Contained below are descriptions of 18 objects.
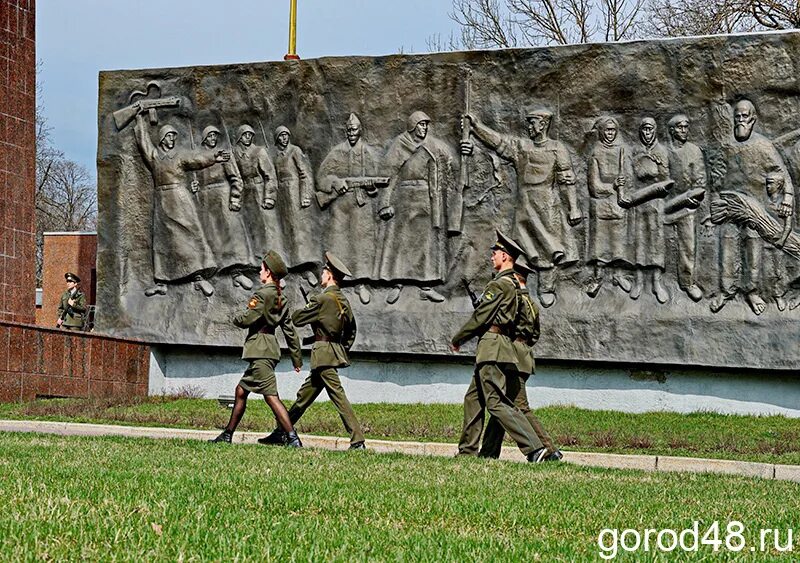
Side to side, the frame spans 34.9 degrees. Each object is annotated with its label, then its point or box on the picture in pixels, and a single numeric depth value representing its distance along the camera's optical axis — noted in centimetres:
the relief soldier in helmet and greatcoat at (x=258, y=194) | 1884
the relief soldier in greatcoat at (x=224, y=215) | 1902
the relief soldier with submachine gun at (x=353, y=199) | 1831
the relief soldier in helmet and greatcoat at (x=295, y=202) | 1861
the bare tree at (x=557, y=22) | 3216
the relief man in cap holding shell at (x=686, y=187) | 1688
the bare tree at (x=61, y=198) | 5184
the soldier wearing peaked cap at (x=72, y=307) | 2200
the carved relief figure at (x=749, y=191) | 1652
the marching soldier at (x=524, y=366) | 1070
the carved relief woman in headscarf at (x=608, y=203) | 1722
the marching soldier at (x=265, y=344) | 1132
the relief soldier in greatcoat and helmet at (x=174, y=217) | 1922
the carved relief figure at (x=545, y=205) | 1741
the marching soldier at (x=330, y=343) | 1155
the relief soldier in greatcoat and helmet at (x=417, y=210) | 1794
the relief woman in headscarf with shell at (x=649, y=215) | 1703
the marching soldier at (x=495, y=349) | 1042
